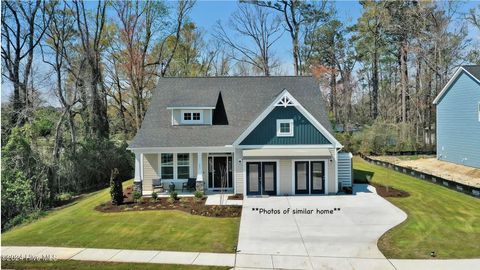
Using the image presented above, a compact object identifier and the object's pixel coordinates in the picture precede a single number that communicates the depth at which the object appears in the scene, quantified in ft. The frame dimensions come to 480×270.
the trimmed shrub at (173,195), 63.46
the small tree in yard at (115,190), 61.52
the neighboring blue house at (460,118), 89.81
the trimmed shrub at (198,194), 64.69
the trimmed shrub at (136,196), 64.23
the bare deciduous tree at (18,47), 93.35
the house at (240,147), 67.36
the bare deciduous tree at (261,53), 156.25
